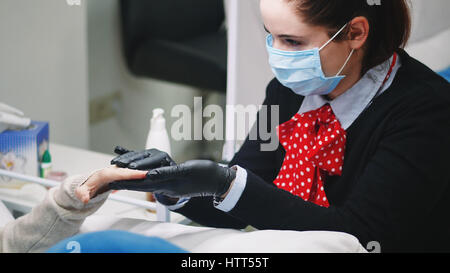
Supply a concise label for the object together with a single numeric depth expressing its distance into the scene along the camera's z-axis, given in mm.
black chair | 2375
